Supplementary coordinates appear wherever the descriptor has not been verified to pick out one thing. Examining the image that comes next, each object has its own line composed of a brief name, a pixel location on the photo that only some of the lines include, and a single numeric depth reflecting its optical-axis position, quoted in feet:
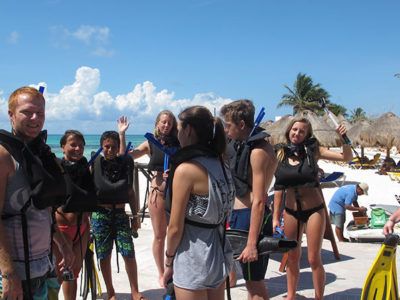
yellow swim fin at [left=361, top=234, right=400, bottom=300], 10.60
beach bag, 25.58
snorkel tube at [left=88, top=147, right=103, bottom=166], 12.38
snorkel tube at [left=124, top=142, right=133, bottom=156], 13.31
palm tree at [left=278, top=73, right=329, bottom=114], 205.30
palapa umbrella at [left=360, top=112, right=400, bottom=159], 85.87
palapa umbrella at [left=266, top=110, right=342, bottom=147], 74.24
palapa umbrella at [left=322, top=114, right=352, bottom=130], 110.52
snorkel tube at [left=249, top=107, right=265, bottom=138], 9.92
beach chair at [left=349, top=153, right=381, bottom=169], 85.99
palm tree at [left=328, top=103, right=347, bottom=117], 216.86
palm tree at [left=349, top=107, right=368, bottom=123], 287.91
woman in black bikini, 12.65
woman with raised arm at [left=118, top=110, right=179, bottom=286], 14.35
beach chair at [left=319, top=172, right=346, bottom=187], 37.65
